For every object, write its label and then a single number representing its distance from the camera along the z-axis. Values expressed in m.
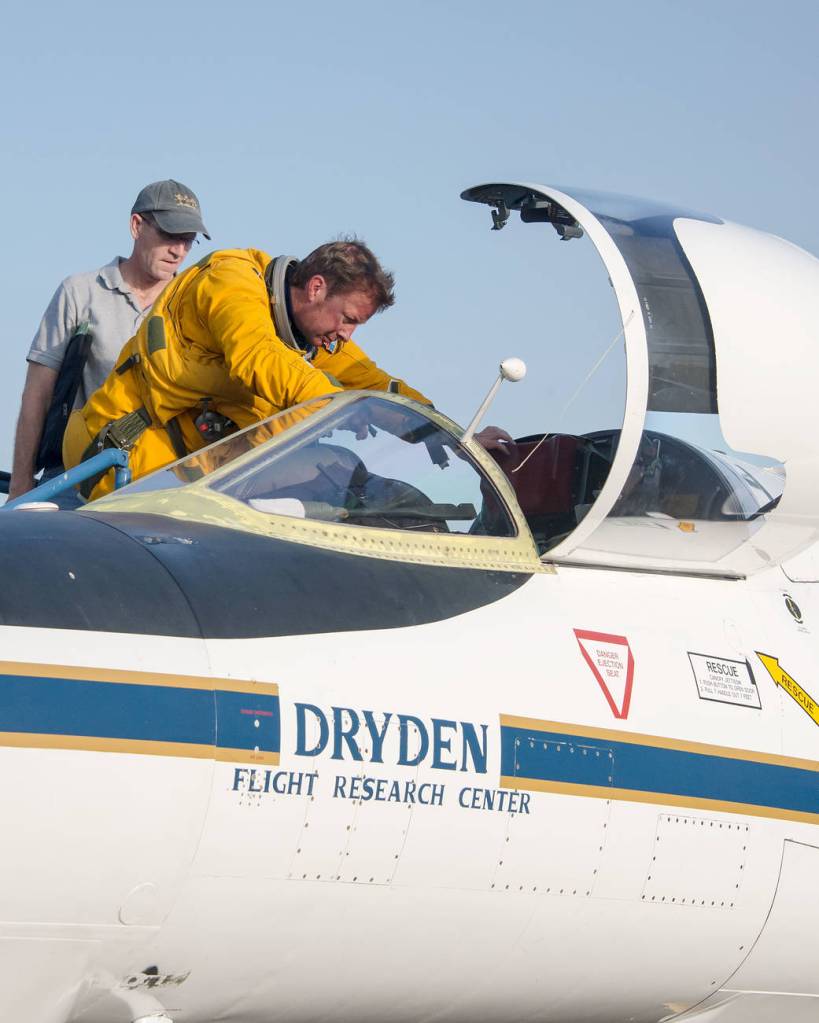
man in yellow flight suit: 13.08
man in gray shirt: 16.62
